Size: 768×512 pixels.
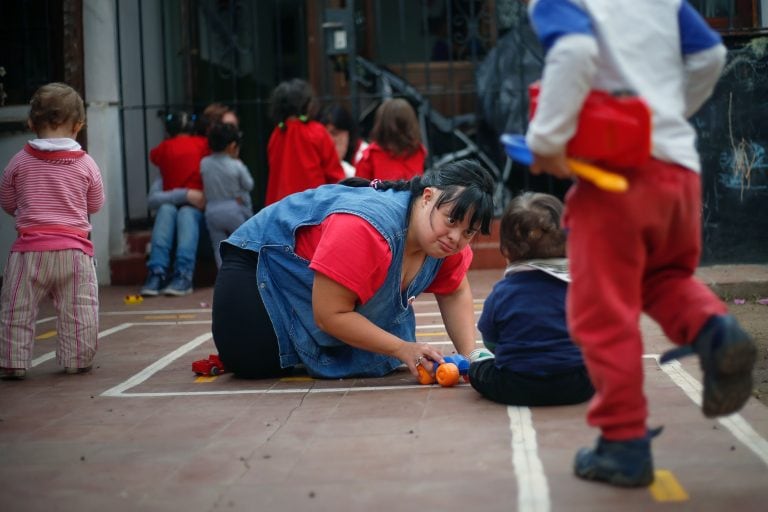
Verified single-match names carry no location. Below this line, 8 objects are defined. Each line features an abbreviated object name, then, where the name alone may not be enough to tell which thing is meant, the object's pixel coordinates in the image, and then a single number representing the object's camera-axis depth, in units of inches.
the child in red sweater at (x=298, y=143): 381.4
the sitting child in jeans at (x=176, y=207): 388.2
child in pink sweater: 230.2
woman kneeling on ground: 194.1
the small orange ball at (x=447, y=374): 200.4
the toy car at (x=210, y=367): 226.0
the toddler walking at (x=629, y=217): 128.6
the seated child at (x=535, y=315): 180.2
